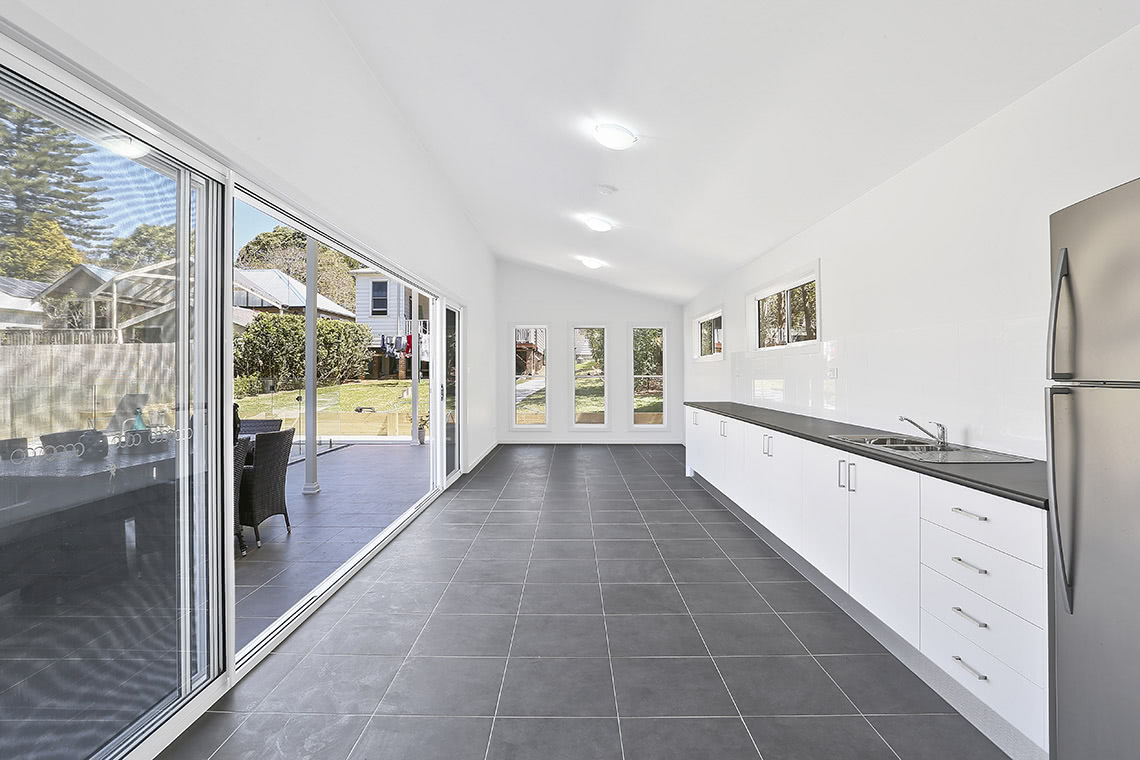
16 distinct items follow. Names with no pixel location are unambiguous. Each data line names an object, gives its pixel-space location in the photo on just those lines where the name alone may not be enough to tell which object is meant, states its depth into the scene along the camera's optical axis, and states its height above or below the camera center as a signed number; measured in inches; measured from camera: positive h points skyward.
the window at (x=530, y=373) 379.6 +8.2
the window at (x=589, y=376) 380.5 +6.2
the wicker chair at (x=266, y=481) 150.9 -26.2
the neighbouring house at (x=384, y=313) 467.5 +70.4
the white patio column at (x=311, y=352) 219.3 +14.3
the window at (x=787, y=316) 178.4 +24.3
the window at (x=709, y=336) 297.6 +27.4
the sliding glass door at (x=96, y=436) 53.2 -5.4
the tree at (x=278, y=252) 394.0 +99.7
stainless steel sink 93.5 -13.0
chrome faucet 108.9 -10.6
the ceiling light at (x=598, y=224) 222.7 +65.7
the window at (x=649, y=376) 383.2 +6.0
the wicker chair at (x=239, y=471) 143.2 -22.2
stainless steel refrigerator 52.2 -9.7
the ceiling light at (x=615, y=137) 136.5 +62.4
